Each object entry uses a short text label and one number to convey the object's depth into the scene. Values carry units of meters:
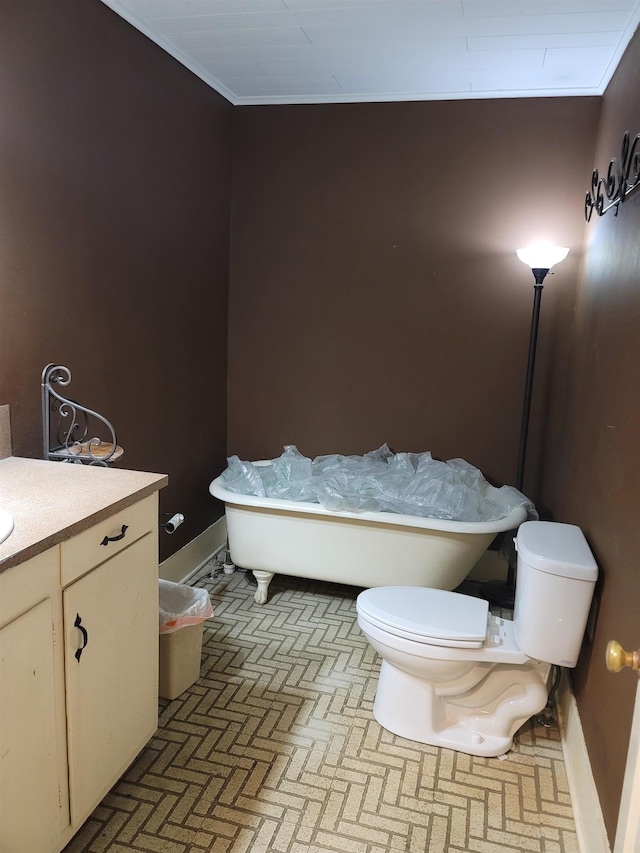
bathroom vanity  1.27
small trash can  2.12
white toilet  1.89
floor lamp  2.79
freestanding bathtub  2.65
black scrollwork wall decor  1.91
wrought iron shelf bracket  2.01
